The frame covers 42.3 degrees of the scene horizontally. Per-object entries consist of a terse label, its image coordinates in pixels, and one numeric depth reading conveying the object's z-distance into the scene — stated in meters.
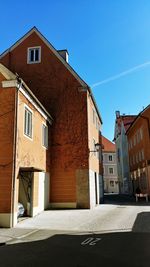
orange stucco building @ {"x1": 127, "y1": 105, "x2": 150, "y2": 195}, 23.90
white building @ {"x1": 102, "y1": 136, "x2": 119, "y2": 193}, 46.64
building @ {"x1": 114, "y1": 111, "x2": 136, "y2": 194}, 34.96
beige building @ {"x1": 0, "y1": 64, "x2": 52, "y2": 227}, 8.97
